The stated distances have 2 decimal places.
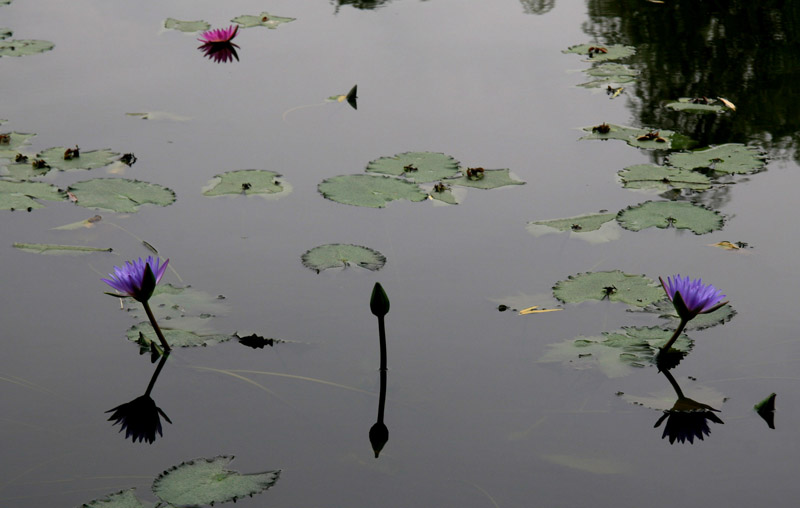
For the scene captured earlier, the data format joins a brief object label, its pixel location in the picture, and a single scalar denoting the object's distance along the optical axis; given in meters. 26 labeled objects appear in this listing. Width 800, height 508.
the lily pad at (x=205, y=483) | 3.91
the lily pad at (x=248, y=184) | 7.14
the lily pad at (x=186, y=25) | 11.45
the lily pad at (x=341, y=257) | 5.99
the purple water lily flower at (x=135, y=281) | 4.65
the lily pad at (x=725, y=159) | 7.53
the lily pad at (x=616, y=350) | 4.94
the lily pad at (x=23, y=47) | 10.65
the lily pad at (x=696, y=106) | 8.73
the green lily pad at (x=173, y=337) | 5.09
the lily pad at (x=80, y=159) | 7.57
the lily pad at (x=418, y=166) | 7.37
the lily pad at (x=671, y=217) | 6.53
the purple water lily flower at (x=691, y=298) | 4.67
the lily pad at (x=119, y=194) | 6.87
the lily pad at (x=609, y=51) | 10.41
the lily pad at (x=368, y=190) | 6.99
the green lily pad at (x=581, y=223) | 6.47
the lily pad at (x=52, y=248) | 6.16
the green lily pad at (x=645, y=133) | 7.98
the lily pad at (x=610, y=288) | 5.55
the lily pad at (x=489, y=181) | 7.24
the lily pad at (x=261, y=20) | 11.71
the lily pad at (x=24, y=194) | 6.85
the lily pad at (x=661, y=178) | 7.22
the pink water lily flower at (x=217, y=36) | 10.83
